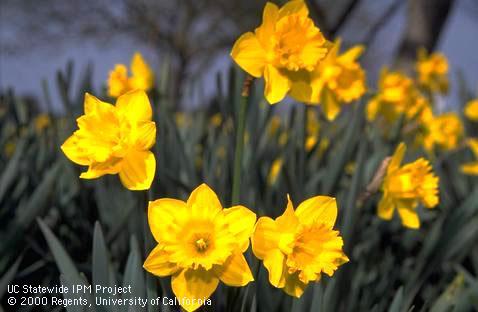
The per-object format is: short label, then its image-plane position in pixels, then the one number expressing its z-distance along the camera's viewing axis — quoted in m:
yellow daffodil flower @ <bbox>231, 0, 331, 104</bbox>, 0.98
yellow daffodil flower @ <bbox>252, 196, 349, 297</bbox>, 0.91
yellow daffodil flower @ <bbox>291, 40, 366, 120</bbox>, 1.24
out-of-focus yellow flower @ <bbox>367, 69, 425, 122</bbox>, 1.58
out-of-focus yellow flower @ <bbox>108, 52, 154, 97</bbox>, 1.21
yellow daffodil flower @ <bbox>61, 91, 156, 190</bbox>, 0.92
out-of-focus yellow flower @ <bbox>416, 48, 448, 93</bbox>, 2.38
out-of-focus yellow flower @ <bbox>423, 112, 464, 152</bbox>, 1.65
